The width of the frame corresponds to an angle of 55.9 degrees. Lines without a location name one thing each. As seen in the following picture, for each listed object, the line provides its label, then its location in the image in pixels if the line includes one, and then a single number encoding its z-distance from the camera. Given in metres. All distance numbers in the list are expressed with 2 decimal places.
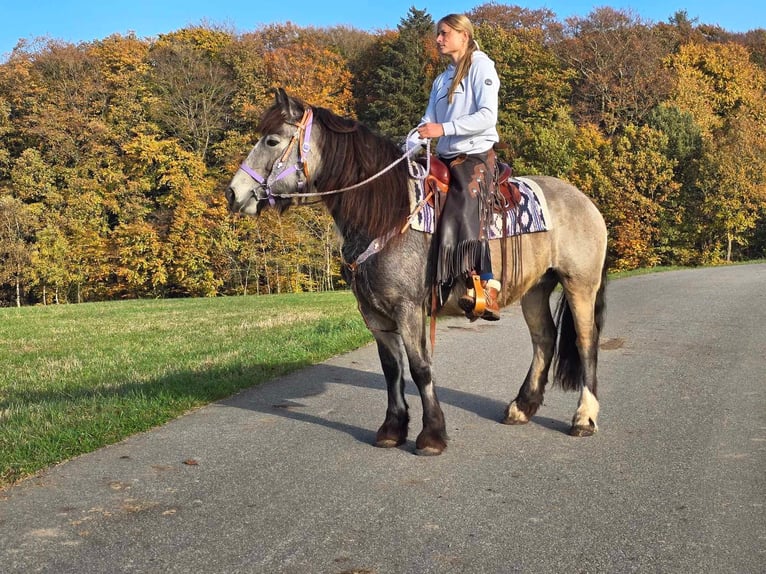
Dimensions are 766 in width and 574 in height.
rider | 5.08
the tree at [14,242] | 42.91
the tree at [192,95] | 46.84
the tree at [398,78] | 49.38
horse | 4.98
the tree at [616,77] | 54.47
